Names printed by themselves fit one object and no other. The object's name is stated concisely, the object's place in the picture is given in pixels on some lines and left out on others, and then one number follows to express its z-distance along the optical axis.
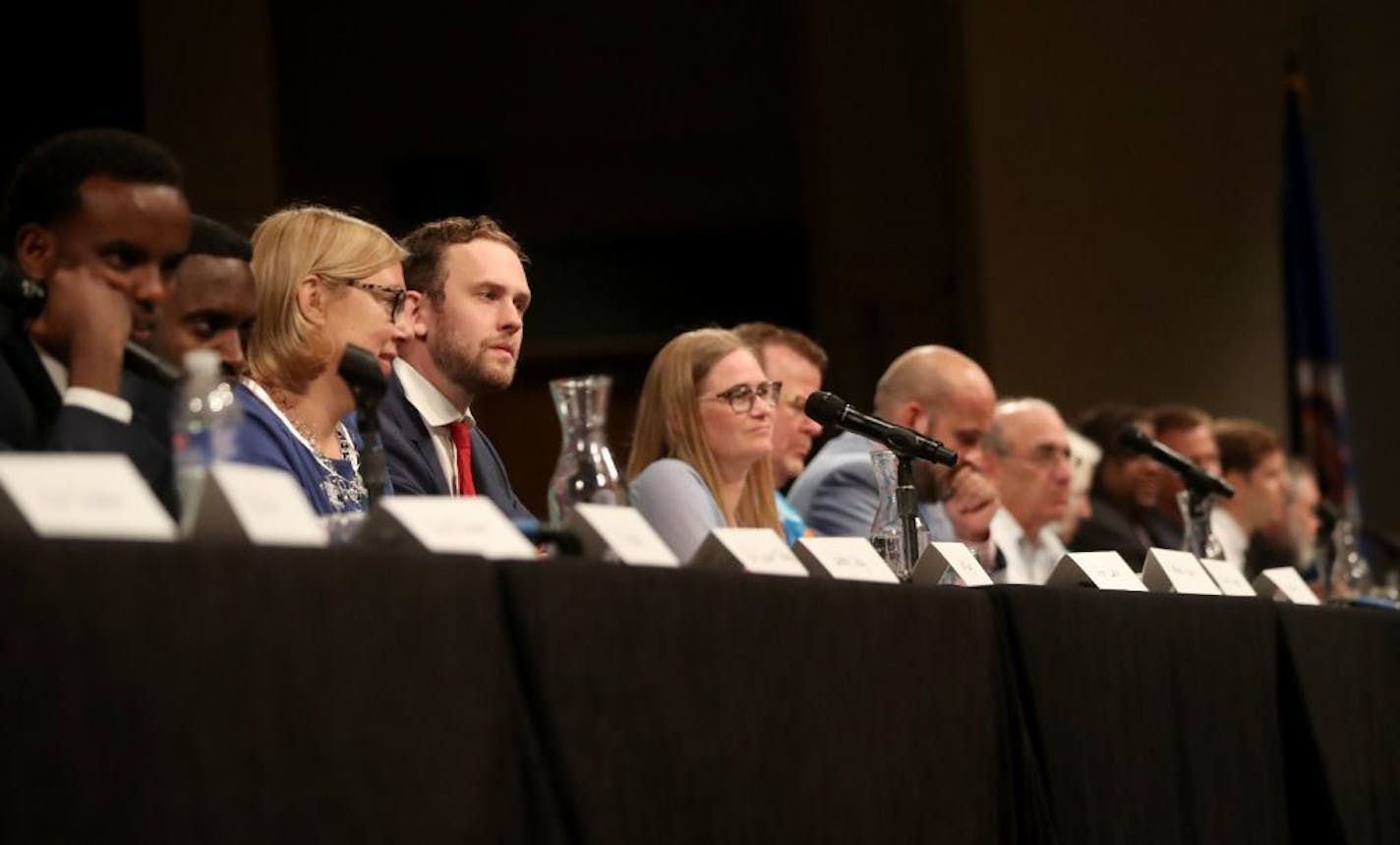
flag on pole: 18.42
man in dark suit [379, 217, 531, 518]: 6.70
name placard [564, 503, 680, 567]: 3.92
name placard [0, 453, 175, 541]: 2.73
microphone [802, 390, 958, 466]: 5.97
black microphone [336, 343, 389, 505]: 4.39
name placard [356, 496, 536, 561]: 3.44
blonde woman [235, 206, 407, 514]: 5.98
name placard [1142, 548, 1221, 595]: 6.29
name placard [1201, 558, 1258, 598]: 6.79
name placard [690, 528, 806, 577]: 4.28
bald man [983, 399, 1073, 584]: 10.78
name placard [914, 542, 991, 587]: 5.36
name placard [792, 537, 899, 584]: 4.77
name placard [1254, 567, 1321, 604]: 7.54
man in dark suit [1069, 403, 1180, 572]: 12.45
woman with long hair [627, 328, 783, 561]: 7.80
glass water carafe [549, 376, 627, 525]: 4.70
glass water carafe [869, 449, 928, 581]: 6.20
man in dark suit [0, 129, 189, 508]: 3.85
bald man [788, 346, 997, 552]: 8.72
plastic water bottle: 3.50
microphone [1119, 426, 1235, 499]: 7.64
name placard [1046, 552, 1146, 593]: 5.77
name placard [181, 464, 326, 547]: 3.07
